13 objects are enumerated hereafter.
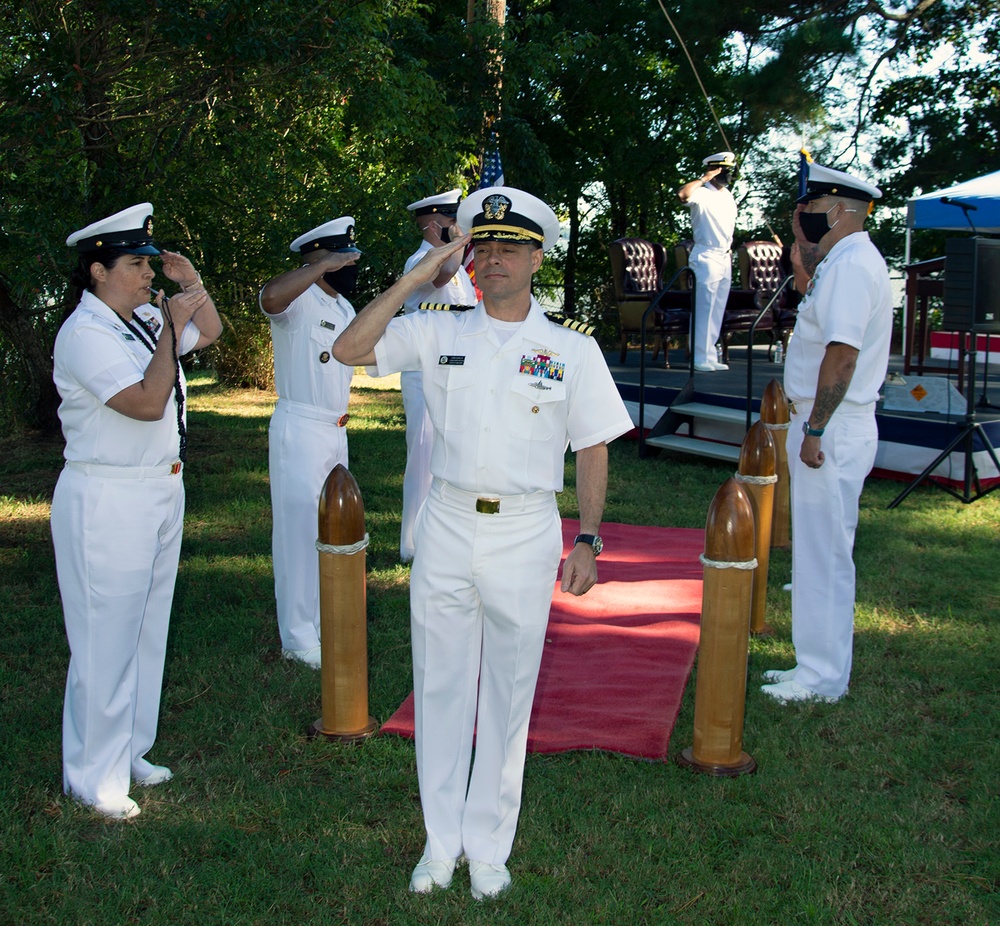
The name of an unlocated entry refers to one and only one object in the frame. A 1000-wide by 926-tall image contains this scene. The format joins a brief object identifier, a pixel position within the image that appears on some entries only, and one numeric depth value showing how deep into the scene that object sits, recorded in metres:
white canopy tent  11.98
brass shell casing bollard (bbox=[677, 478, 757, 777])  4.31
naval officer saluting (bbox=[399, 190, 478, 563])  7.16
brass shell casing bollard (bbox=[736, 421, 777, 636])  6.13
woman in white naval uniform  3.79
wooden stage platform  9.63
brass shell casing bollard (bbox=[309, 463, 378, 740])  4.55
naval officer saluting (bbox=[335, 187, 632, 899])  3.35
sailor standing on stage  11.28
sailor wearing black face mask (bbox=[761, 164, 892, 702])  4.90
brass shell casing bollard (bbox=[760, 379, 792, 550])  8.03
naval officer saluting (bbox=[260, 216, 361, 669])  5.37
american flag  12.94
